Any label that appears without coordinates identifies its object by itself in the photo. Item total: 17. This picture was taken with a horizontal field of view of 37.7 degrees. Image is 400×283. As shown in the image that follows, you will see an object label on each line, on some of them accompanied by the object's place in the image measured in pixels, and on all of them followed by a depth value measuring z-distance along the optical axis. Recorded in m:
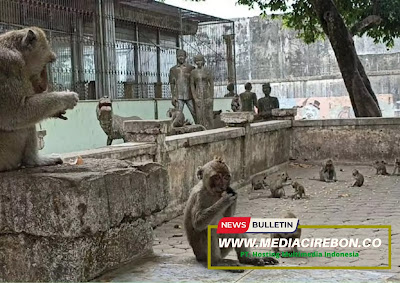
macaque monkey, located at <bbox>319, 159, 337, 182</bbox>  12.71
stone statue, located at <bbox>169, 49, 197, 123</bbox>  15.90
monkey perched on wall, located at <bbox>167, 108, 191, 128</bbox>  14.61
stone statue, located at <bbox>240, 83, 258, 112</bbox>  17.73
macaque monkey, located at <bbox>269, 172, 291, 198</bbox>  10.88
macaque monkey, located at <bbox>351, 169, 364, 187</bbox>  11.91
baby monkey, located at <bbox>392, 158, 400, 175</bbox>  13.15
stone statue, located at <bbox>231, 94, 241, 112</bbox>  18.16
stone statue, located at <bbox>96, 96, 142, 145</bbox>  11.79
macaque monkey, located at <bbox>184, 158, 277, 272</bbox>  4.75
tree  16.98
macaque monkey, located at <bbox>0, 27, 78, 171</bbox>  3.88
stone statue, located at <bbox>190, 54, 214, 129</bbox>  15.73
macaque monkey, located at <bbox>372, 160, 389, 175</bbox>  13.41
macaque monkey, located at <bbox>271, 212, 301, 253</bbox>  6.43
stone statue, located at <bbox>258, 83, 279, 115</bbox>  17.41
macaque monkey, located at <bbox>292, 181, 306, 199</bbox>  10.76
